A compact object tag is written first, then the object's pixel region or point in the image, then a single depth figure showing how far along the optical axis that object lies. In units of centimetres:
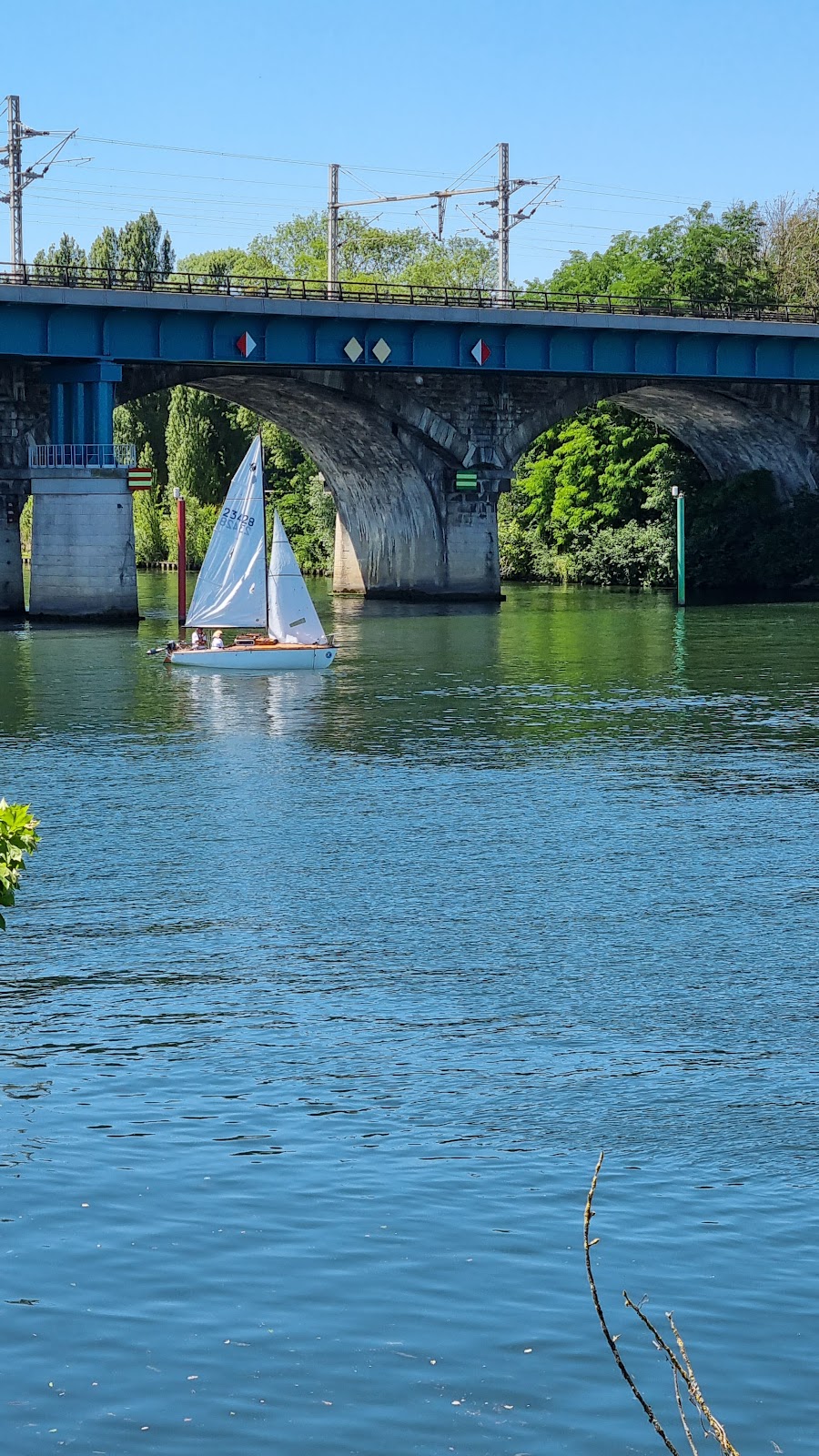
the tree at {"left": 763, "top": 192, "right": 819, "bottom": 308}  13838
